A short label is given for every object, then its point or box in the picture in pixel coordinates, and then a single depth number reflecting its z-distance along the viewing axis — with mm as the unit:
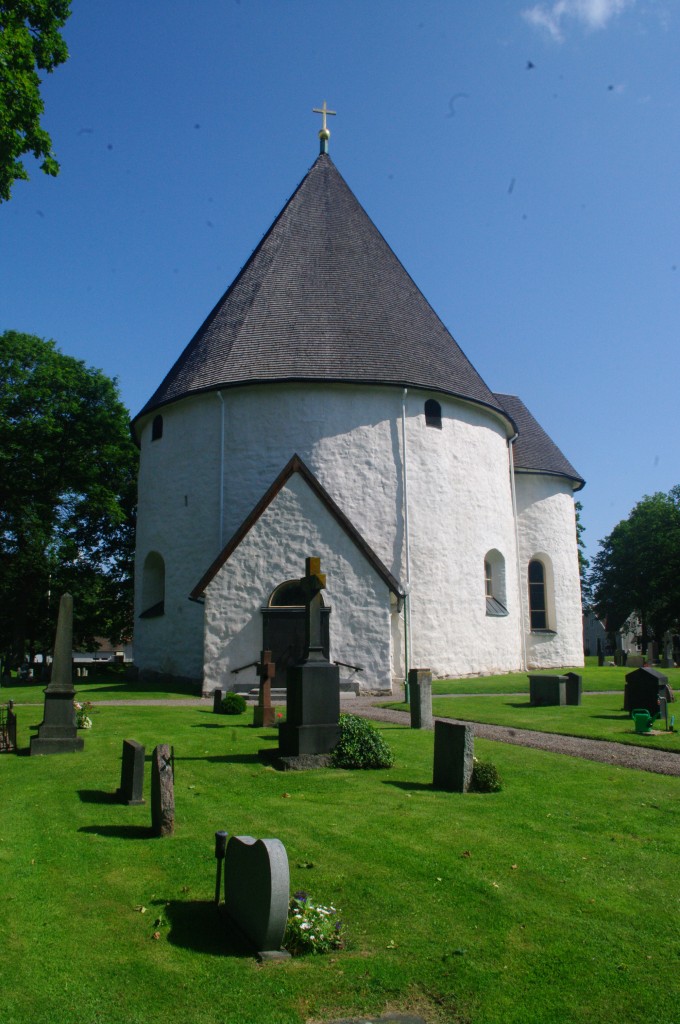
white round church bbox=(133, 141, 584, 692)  20500
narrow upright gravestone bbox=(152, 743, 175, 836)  6918
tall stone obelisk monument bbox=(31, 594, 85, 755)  11078
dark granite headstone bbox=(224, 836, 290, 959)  4730
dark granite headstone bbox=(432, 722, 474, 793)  8523
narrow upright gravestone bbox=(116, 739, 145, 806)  7988
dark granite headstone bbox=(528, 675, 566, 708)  16188
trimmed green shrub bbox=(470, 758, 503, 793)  8477
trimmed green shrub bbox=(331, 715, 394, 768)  9844
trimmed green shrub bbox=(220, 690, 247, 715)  15602
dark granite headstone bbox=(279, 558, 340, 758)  10016
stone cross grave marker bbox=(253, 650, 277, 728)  13867
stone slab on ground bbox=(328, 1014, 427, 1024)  4082
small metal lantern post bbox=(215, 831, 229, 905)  5445
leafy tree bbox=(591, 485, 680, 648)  56750
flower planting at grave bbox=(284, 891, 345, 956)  4859
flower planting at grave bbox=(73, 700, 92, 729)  13016
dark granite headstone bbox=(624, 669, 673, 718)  14094
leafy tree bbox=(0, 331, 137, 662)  35219
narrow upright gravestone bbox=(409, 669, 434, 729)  13289
